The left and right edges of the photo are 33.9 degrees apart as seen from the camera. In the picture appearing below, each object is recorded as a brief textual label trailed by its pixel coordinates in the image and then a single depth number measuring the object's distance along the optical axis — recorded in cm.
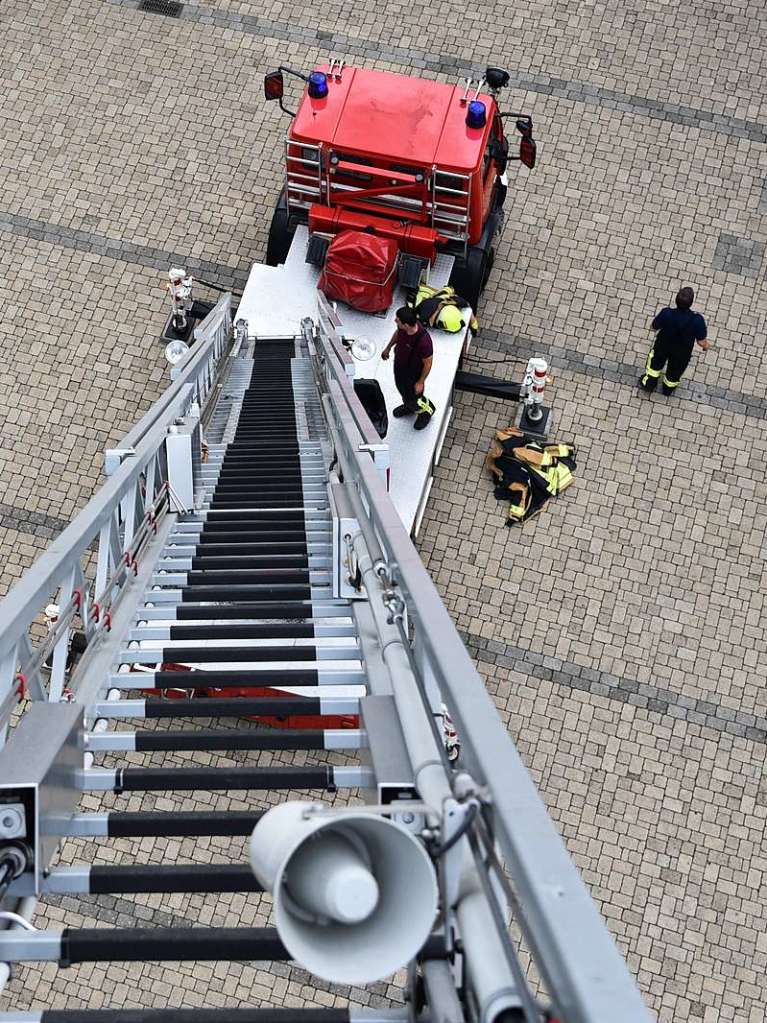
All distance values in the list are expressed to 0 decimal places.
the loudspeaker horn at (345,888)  207
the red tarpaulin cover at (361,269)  991
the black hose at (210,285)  1113
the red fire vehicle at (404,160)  991
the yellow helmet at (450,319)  998
